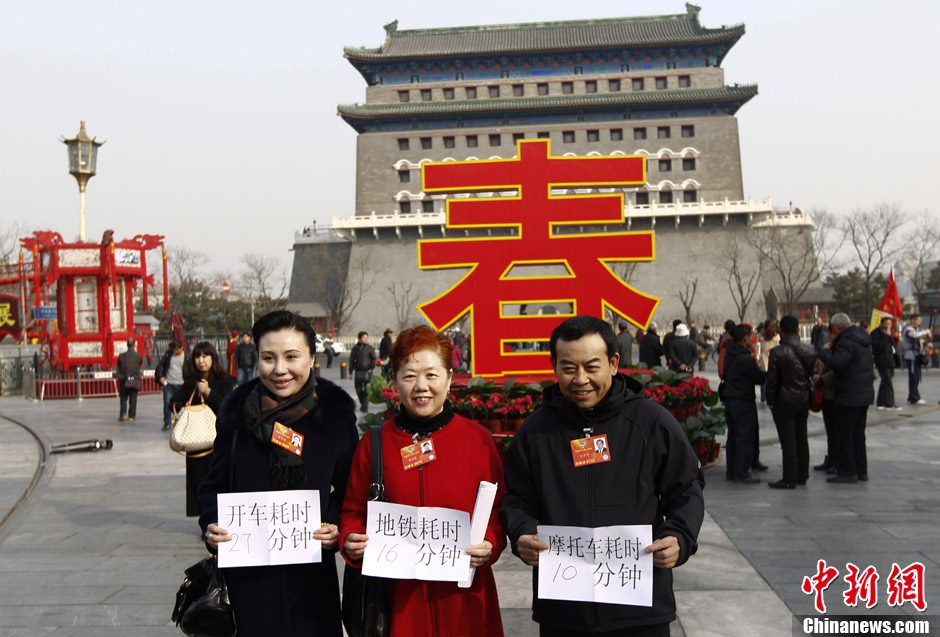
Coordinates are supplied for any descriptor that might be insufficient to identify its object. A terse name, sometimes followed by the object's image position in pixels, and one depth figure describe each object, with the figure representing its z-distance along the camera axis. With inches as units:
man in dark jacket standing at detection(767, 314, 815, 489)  268.2
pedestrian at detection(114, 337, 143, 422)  508.7
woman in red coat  95.2
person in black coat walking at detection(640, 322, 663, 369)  564.0
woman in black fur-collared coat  99.3
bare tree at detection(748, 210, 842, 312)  1577.3
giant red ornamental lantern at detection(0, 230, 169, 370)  731.4
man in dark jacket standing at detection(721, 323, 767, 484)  280.1
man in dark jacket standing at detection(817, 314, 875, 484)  267.9
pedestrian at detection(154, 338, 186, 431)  437.1
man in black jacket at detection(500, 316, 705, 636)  92.2
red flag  641.6
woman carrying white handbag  205.9
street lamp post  776.3
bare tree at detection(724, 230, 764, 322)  1620.3
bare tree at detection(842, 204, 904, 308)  1487.5
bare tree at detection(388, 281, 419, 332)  1669.5
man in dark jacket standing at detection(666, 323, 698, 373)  522.0
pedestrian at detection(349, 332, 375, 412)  536.1
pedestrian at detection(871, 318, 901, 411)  444.6
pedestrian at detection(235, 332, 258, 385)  575.7
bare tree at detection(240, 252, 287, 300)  1781.5
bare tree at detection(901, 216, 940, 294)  1750.7
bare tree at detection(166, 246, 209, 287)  1857.8
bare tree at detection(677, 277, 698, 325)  1552.9
